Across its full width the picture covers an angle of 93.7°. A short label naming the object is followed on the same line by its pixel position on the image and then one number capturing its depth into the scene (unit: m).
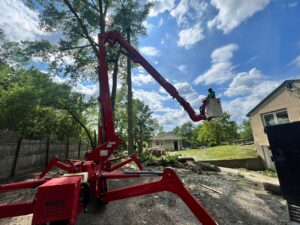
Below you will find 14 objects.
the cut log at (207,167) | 7.48
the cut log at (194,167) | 6.64
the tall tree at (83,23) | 9.65
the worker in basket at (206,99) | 4.39
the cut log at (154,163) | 7.58
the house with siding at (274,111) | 10.47
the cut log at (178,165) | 7.43
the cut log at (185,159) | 8.20
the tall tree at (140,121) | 21.96
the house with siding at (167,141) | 40.59
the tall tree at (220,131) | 28.24
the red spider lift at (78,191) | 1.31
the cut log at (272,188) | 4.22
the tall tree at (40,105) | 5.86
